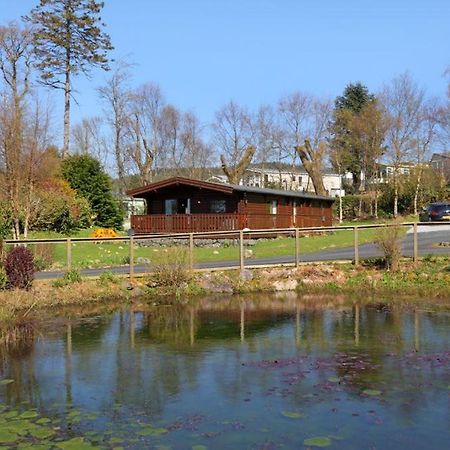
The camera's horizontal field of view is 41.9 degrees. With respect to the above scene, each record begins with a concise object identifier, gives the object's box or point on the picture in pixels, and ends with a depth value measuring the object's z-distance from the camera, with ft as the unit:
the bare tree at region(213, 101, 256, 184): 176.45
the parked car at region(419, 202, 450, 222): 123.08
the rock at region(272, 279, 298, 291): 62.69
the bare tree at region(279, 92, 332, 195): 183.52
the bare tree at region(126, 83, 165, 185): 188.99
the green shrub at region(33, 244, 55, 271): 68.11
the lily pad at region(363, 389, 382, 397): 26.35
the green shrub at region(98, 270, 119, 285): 57.89
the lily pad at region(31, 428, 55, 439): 21.63
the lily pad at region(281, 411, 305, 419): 23.41
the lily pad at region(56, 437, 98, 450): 20.31
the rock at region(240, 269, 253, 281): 63.36
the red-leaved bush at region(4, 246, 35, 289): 51.96
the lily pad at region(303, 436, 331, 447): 20.48
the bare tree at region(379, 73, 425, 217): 187.01
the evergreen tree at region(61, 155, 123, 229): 140.05
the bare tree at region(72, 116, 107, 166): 218.38
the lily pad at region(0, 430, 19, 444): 21.29
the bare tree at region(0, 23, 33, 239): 92.53
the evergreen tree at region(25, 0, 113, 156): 152.66
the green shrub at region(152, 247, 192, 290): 59.77
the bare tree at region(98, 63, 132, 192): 188.43
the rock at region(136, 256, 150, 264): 71.58
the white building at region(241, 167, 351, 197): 224.88
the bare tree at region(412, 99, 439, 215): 189.16
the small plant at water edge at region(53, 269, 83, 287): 55.67
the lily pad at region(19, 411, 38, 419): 23.99
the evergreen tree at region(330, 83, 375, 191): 206.59
